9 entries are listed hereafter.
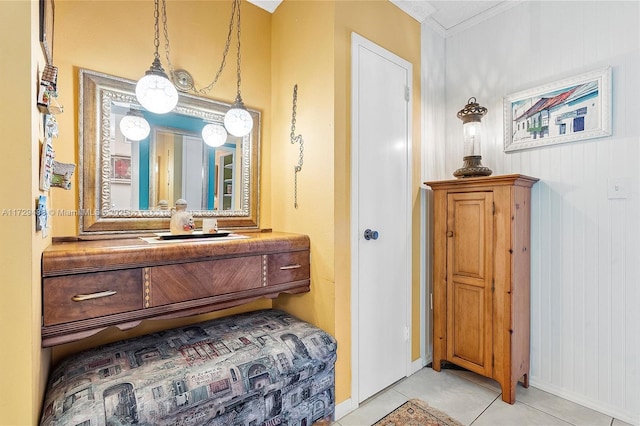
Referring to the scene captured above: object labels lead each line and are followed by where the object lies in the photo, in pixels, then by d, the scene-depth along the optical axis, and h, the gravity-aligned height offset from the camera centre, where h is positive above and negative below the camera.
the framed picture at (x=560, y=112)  1.84 +0.66
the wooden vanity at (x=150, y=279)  1.20 -0.32
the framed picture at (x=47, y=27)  1.16 +0.75
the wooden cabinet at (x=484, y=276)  1.95 -0.45
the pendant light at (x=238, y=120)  1.91 +0.58
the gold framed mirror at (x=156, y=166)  1.63 +0.28
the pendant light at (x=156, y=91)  1.53 +0.62
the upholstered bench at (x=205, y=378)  1.12 -0.70
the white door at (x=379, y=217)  1.92 -0.04
